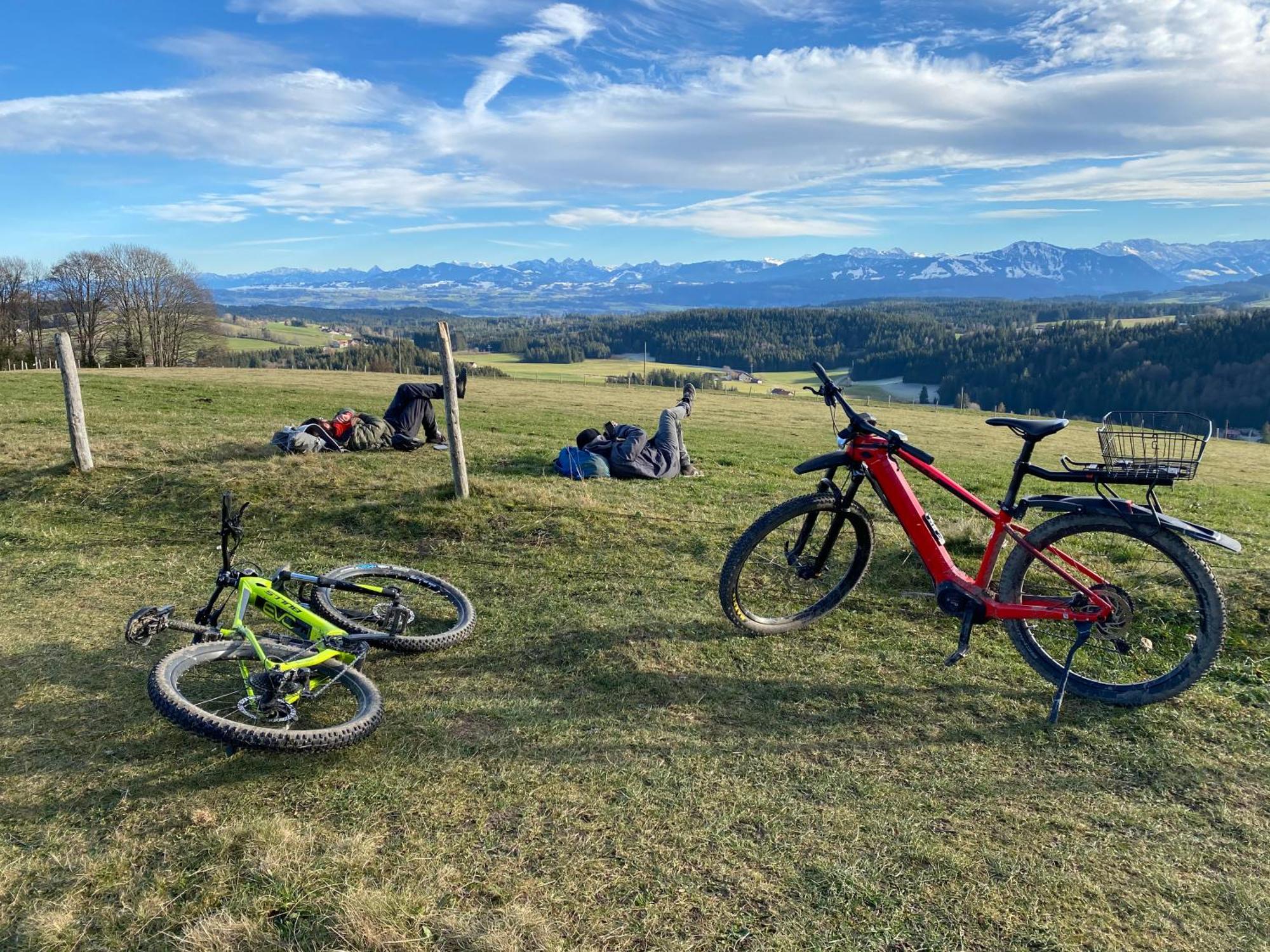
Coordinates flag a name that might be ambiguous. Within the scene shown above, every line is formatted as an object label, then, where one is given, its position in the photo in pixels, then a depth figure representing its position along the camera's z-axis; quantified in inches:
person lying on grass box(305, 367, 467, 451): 485.1
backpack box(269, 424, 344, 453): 458.3
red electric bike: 173.3
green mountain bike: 155.5
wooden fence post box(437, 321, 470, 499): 365.4
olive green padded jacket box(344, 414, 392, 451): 485.4
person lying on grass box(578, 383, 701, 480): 437.7
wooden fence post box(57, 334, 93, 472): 423.2
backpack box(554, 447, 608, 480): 424.2
